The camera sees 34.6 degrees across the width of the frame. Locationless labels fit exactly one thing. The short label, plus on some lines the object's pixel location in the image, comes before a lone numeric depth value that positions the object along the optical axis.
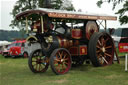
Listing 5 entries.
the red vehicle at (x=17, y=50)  21.14
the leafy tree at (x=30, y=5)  34.72
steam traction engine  8.59
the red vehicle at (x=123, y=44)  17.33
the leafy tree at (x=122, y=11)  21.42
